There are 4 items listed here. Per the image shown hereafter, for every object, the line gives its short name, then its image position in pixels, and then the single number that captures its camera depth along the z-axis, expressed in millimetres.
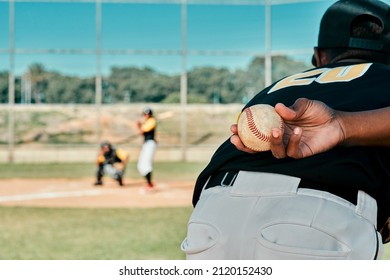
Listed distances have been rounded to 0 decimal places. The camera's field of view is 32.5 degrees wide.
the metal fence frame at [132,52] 18344
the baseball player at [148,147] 11617
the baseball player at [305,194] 1540
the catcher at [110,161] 13070
